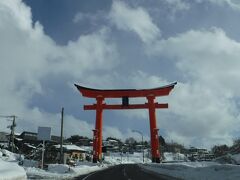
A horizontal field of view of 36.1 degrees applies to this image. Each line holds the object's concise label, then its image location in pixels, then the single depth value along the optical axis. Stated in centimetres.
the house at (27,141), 9148
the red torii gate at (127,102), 6178
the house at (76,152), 9572
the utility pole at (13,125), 7256
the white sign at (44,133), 3772
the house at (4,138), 11478
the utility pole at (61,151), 4969
